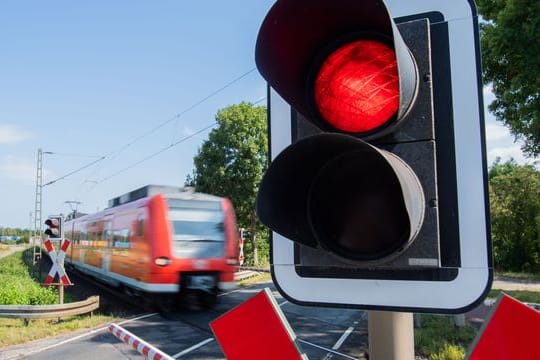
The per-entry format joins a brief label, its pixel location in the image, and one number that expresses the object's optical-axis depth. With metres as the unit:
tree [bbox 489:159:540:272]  29.78
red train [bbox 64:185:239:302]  12.65
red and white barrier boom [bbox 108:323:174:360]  3.75
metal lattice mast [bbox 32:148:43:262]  35.31
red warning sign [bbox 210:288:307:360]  1.41
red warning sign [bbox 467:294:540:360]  1.05
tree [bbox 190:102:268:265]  30.05
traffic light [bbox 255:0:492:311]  1.15
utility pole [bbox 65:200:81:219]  44.48
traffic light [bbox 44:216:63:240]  12.78
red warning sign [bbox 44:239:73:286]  12.21
